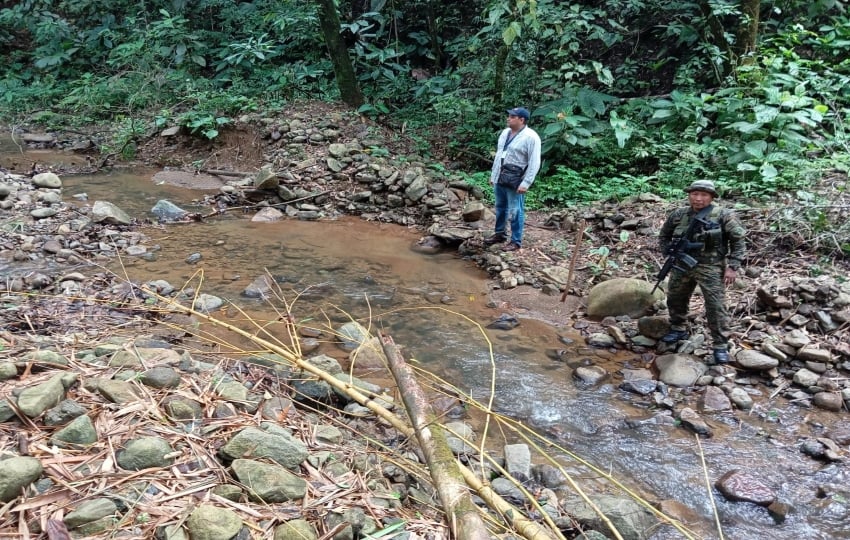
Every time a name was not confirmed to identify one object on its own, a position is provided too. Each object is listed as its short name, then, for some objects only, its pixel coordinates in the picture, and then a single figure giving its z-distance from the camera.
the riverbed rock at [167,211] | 8.02
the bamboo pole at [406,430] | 2.27
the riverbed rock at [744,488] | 3.33
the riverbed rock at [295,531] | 2.05
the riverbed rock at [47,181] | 8.23
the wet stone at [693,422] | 3.99
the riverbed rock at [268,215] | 8.37
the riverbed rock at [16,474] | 1.87
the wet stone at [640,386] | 4.52
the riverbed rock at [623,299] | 5.57
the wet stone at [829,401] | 4.22
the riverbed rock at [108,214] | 7.23
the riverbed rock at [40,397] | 2.29
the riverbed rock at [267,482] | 2.23
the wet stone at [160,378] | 2.84
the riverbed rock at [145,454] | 2.22
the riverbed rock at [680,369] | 4.61
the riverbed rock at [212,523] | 1.94
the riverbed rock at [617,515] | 2.97
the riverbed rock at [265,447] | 2.42
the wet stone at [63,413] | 2.31
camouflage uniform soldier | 4.59
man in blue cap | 6.59
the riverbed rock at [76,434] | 2.22
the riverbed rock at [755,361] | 4.59
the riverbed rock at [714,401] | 4.27
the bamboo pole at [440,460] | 2.13
